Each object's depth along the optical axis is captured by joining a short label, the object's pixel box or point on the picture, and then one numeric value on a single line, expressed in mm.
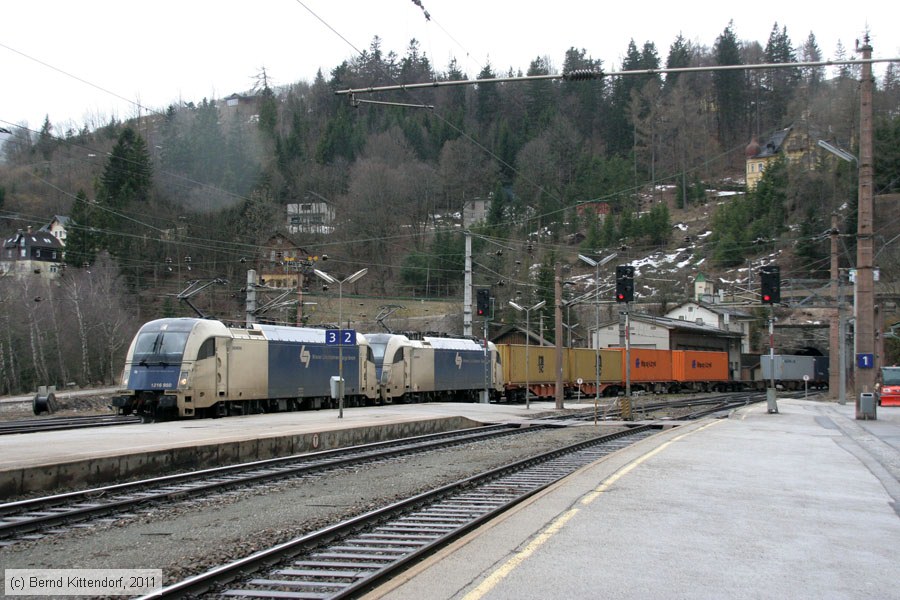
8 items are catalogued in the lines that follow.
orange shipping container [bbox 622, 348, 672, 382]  55750
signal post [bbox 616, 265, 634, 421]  29078
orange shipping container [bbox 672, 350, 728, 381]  62875
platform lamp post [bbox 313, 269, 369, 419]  24919
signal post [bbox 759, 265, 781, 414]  29703
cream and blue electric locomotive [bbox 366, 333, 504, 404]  37375
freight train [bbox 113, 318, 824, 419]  25688
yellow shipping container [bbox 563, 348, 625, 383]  51250
